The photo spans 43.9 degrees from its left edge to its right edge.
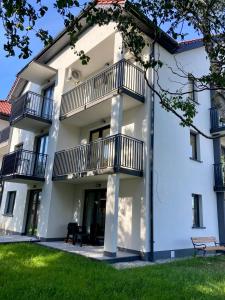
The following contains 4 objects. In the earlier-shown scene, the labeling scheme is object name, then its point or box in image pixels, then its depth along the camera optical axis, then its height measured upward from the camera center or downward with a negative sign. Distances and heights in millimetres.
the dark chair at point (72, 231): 12734 -408
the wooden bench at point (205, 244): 11773 -664
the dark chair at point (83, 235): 12758 -549
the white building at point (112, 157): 11070 +3009
